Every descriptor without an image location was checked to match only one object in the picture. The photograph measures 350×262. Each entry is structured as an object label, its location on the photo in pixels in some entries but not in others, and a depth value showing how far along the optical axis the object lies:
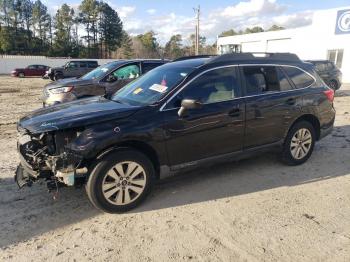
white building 26.42
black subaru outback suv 3.90
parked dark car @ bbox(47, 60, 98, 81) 27.19
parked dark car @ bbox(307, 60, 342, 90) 15.98
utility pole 43.78
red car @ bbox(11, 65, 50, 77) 34.59
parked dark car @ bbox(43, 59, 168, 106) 8.44
